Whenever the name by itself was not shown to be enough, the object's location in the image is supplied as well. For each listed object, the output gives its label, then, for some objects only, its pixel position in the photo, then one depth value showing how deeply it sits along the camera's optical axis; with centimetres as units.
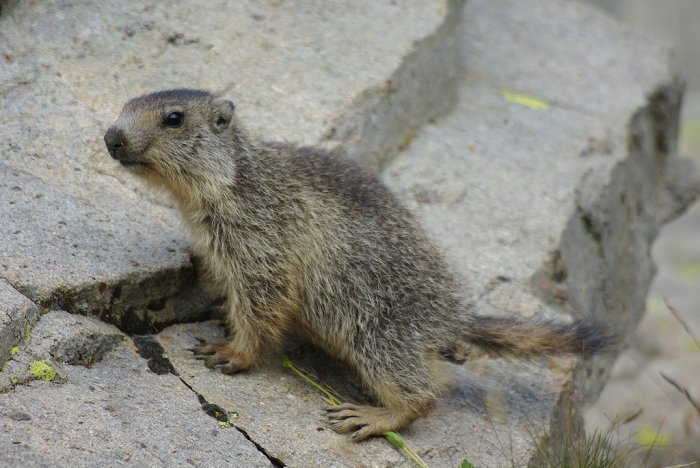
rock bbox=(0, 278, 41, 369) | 870
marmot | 1071
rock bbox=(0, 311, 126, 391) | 872
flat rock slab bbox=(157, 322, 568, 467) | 971
